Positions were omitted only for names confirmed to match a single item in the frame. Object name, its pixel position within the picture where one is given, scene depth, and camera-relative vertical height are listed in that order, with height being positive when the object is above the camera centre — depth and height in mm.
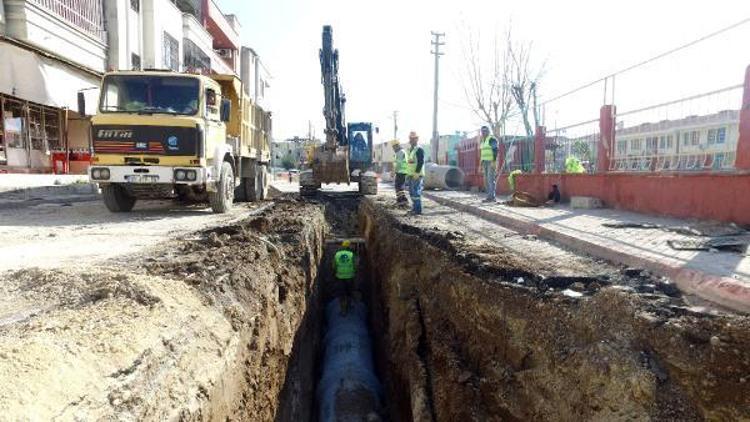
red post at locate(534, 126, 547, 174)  12602 +601
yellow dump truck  8758 +538
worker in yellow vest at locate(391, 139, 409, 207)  11533 -296
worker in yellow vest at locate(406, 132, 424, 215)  9836 -51
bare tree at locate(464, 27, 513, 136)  22392 +3049
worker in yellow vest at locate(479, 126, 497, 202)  12102 +233
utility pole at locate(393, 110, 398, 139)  61638 +5422
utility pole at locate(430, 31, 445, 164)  30594 +4237
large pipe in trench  5336 -2423
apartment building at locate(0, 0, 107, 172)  12797 +2601
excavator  14633 +645
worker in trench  8516 -1689
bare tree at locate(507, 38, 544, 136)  21328 +3513
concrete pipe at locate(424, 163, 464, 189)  20109 -260
